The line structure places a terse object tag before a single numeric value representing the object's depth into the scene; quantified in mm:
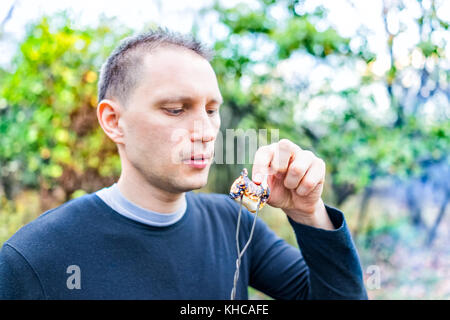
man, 1003
